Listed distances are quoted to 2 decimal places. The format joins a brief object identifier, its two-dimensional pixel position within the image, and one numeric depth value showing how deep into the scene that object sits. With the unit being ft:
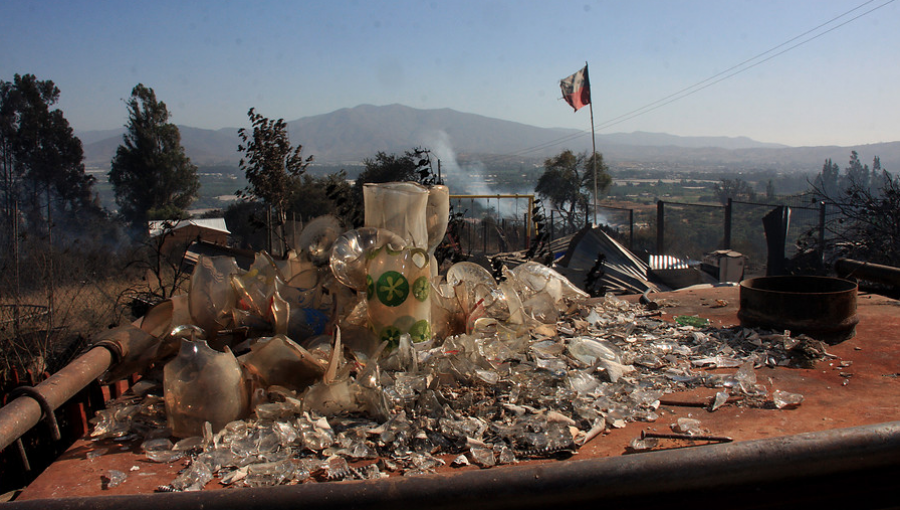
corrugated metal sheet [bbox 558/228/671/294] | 30.81
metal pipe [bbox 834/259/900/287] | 14.94
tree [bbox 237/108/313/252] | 36.09
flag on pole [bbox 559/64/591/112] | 67.15
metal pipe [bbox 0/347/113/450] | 7.27
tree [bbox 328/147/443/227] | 66.95
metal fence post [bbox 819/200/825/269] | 35.19
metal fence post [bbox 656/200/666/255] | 48.26
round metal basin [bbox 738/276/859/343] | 10.95
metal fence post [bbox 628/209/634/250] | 49.11
